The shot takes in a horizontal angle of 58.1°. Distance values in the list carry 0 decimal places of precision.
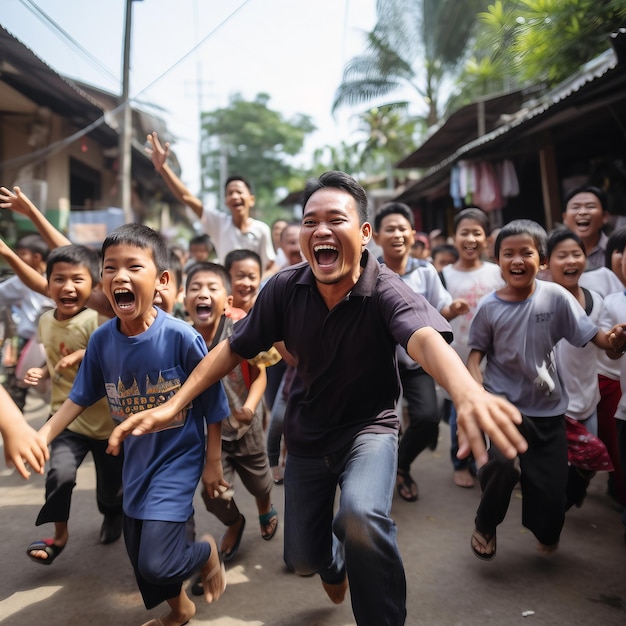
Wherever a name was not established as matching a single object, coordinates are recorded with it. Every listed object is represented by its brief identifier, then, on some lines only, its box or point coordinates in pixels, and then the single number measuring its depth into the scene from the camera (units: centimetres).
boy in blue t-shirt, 240
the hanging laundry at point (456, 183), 893
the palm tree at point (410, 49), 1689
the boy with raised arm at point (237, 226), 528
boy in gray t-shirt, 290
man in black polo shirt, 219
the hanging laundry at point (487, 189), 872
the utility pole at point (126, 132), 905
